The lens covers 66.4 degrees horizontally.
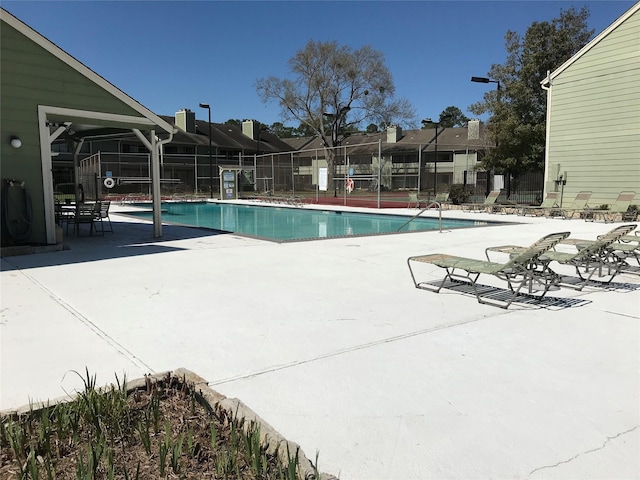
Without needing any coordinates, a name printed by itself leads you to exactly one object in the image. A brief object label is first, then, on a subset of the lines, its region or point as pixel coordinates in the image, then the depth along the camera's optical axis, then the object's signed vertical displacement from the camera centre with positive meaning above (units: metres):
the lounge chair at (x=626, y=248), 6.54 -0.82
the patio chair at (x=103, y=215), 11.34 -0.57
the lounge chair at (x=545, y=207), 16.97 -0.65
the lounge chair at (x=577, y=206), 16.07 -0.64
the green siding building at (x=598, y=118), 15.88 +2.45
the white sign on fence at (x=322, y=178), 25.17 +0.56
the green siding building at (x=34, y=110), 8.46 +1.45
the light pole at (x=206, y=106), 29.51 +5.02
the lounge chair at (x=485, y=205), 19.23 -0.67
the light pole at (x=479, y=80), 19.75 +4.44
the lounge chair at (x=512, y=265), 4.88 -0.81
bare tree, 43.75 +9.37
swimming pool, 14.64 -1.14
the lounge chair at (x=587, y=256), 5.70 -0.81
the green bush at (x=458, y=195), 21.39 -0.29
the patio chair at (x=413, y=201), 21.05 -0.56
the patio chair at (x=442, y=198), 19.62 -0.38
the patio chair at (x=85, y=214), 11.06 -0.57
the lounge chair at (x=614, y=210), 15.34 -0.71
